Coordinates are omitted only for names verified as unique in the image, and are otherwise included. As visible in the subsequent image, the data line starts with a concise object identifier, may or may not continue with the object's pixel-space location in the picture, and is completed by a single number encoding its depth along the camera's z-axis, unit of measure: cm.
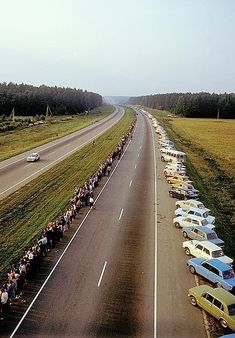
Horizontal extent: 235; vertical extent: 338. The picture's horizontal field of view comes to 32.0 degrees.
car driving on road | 6001
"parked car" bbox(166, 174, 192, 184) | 4867
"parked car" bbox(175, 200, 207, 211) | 3707
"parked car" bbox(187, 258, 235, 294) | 2342
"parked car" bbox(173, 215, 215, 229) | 3256
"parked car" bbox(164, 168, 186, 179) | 5084
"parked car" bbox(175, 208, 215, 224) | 3445
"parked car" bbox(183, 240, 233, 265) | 2647
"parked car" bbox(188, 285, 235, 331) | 1969
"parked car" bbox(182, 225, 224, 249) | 2970
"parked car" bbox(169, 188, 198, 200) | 4233
